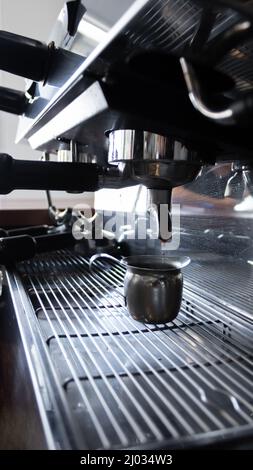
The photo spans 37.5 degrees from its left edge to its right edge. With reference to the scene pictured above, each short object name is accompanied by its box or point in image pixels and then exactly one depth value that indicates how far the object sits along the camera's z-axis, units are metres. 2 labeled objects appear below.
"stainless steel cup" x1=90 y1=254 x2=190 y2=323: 0.43
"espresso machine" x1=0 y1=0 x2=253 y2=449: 0.28
